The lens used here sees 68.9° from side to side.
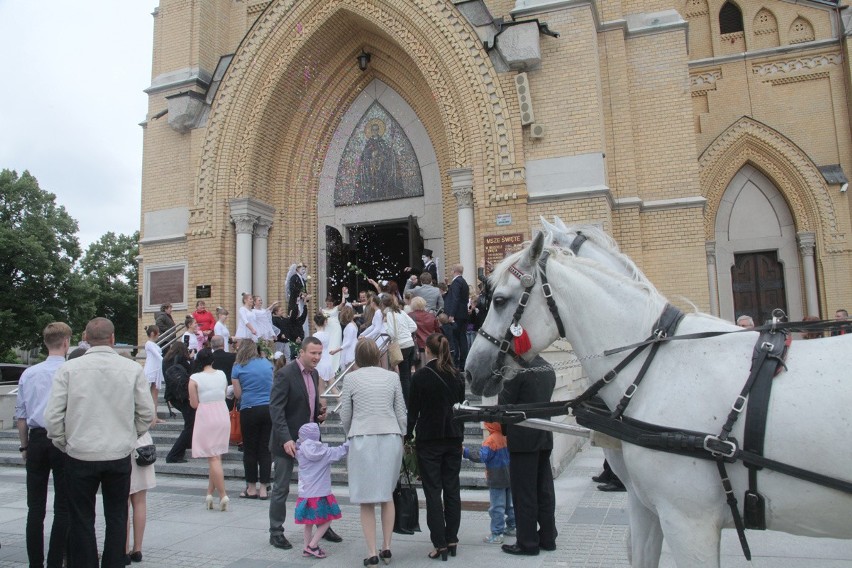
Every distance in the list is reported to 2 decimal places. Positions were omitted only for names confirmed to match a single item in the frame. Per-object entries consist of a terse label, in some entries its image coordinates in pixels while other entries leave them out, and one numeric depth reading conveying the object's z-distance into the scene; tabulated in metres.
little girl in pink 5.60
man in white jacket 4.52
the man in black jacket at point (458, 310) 10.73
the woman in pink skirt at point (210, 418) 7.51
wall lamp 15.97
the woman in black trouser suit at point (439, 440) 5.43
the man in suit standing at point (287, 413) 5.98
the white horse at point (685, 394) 2.69
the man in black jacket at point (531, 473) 5.36
